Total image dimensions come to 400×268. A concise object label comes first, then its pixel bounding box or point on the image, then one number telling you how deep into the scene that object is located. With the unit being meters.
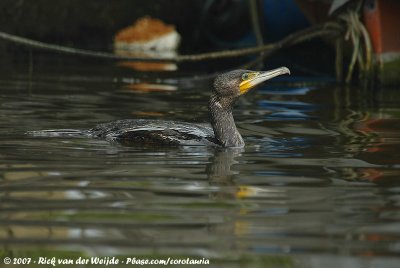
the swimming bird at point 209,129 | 14.97
